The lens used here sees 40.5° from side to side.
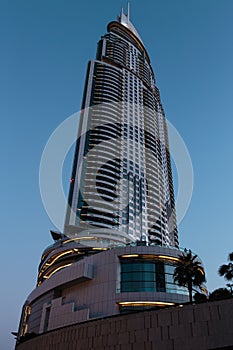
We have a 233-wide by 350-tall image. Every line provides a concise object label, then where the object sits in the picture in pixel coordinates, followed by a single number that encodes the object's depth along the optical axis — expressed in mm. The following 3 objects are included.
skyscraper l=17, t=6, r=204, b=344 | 39031
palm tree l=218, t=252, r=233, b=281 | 32875
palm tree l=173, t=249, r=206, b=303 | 34781
